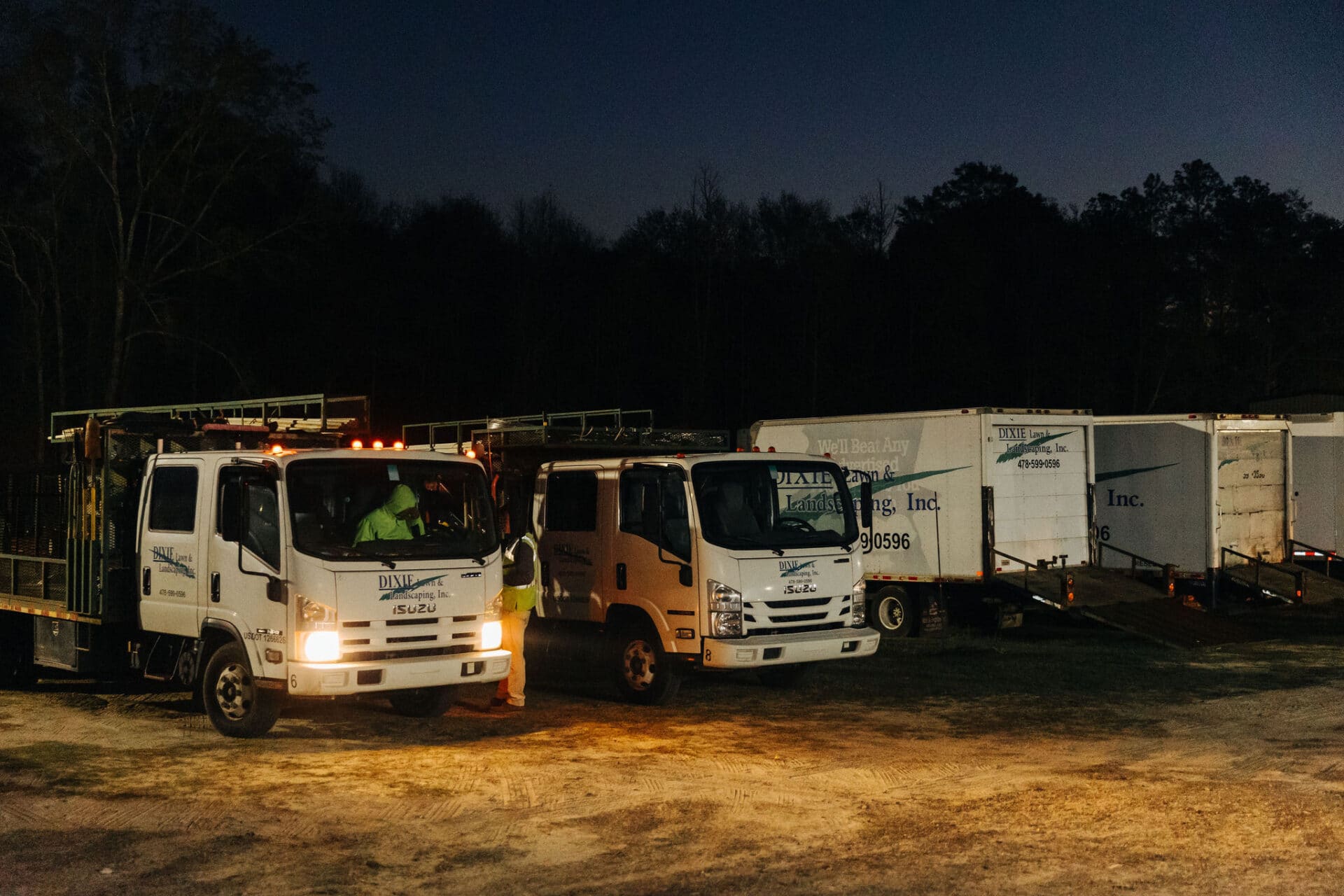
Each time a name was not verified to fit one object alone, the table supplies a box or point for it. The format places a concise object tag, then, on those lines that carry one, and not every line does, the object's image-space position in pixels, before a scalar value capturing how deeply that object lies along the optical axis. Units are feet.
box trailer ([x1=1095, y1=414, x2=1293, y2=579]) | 59.72
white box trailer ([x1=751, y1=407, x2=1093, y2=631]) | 53.52
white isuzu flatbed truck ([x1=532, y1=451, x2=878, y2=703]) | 37.81
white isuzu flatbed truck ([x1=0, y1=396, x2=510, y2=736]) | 31.96
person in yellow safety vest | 37.86
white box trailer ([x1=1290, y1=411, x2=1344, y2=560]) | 68.18
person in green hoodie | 33.14
